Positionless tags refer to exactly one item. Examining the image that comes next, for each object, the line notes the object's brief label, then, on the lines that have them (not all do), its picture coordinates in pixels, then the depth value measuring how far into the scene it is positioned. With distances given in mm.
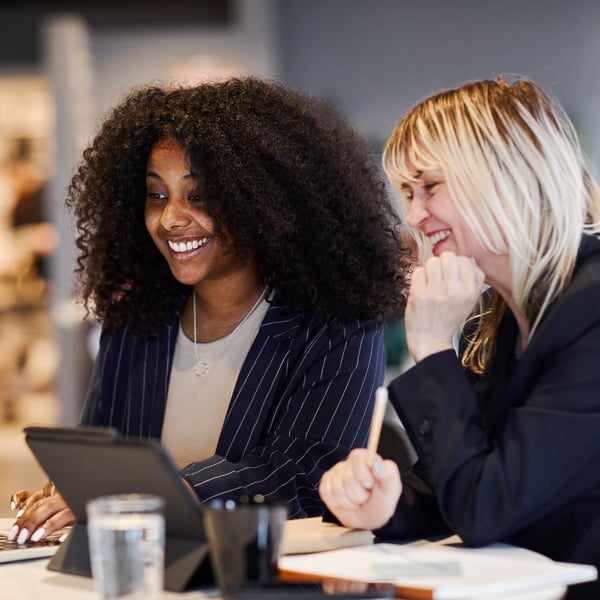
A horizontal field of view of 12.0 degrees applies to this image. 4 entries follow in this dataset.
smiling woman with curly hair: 3456
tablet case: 2791
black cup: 2726
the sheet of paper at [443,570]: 2767
